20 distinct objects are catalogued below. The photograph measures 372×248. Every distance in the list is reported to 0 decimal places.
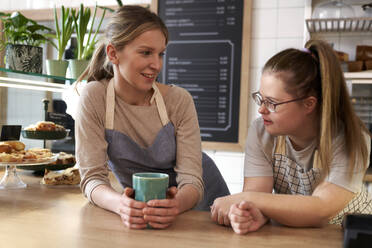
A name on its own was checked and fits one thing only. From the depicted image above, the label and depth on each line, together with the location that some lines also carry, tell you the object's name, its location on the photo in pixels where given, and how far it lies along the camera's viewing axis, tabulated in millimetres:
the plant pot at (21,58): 1403
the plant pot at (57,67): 1635
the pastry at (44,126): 1467
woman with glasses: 923
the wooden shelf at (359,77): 2229
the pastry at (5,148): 1298
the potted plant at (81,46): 1693
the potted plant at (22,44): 1405
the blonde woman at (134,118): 1113
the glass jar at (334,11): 2188
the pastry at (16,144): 1360
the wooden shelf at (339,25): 2168
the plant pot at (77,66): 1690
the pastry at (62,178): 1320
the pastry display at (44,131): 1454
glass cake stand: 1247
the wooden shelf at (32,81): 1327
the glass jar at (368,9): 2240
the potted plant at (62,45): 1641
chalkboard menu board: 2766
